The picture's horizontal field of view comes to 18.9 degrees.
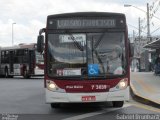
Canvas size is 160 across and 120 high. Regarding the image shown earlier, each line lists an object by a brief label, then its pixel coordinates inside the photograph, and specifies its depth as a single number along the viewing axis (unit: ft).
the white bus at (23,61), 123.44
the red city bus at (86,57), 45.37
